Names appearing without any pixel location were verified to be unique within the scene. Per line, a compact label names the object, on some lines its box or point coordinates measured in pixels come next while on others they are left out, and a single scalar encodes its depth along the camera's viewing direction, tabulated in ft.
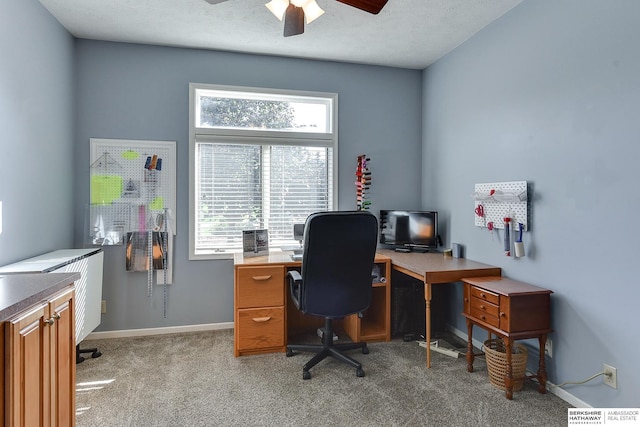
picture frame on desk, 10.25
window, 10.98
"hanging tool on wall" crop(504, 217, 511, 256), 8.27
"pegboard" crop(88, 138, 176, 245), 10.18
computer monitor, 10.85
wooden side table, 6.98
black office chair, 7.50
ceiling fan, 6.63
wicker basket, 7.42
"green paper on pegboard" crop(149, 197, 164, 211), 10.50
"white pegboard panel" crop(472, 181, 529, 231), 7.99
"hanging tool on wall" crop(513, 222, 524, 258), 7.93
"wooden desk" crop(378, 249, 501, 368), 8.27
